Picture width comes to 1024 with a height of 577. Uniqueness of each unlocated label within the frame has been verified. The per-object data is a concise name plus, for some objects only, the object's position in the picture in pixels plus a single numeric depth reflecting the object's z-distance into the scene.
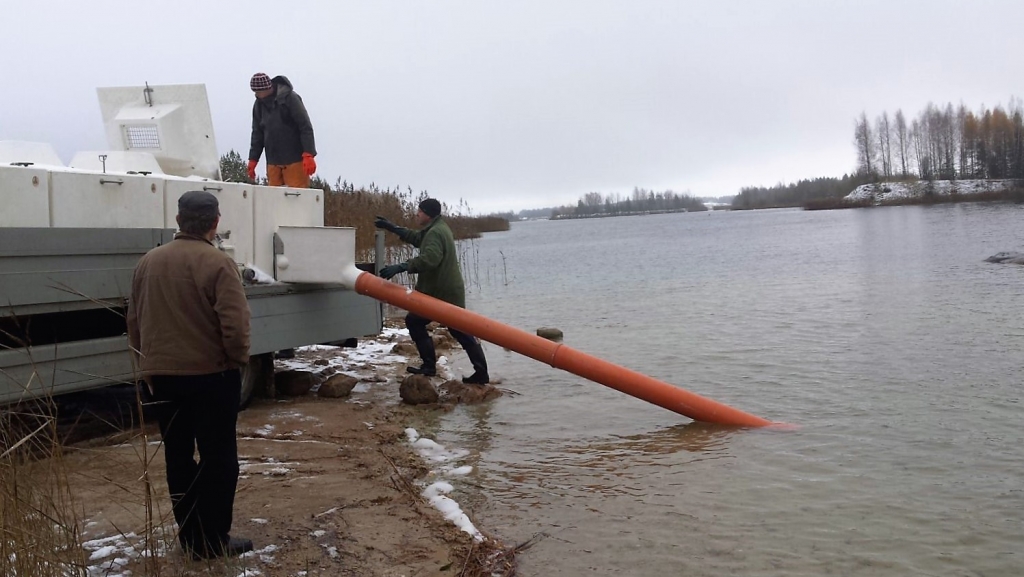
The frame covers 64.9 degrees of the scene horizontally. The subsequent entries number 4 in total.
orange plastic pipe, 7.50
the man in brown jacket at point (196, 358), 3.73
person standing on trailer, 8.77
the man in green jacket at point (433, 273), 8.55
